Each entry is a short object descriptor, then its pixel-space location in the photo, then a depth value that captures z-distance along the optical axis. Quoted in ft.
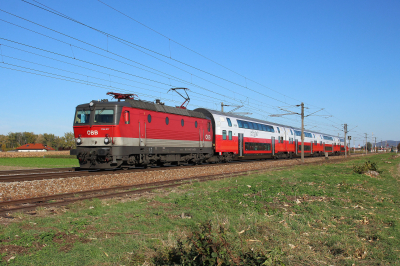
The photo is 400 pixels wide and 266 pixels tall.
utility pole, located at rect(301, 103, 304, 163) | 117.28
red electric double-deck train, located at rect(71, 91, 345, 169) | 56.59
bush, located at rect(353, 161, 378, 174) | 77.56
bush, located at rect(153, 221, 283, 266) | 14.97
